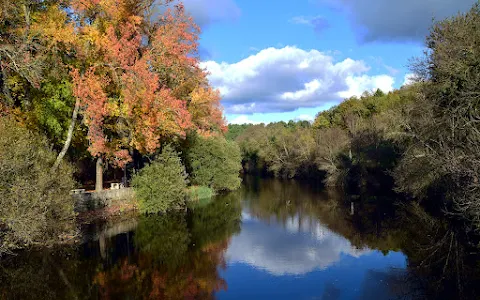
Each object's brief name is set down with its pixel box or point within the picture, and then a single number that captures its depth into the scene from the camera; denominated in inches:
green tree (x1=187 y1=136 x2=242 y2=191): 1539.1
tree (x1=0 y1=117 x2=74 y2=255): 559.2
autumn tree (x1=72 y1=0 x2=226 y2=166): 884.0
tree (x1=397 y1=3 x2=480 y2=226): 709.3
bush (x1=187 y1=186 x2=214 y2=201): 1386.0
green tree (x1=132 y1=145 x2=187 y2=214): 1060.5
